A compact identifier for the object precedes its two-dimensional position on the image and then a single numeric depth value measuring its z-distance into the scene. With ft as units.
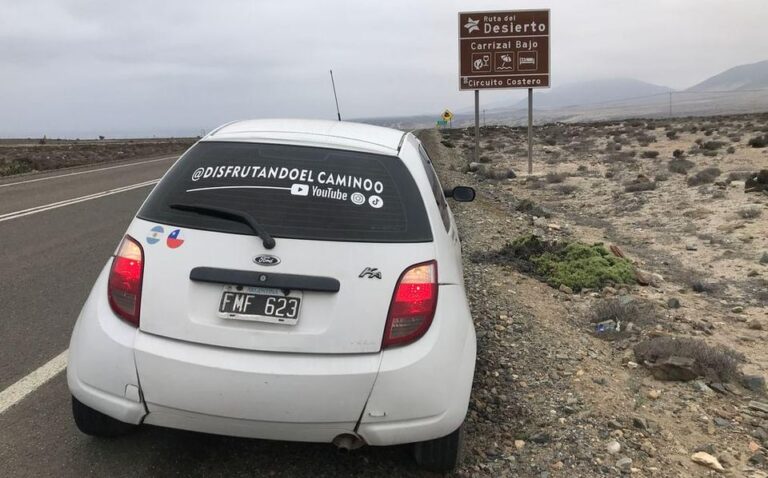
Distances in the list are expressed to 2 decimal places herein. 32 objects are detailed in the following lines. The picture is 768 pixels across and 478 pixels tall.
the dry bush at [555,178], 54.49
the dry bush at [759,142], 70.33
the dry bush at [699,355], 13.46
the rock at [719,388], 12.84
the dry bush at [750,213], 32.83
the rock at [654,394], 12.53
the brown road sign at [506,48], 62.64
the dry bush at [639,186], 45.70
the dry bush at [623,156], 68.74
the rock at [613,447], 10.35
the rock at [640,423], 11.24
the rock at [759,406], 12.12
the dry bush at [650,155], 69.35
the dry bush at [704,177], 45.62
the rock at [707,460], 10.03
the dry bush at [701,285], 21.35
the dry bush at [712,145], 71.45
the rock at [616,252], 24.85
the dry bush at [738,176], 45.70
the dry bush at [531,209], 37.04
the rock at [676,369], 13.24
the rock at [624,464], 9.87
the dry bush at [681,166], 53.83
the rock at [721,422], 11.51
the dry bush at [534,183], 52.86
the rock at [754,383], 13.17
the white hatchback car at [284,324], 7.95
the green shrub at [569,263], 21.20
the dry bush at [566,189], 48.57
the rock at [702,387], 12.76
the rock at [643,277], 21.47
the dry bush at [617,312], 17.17
